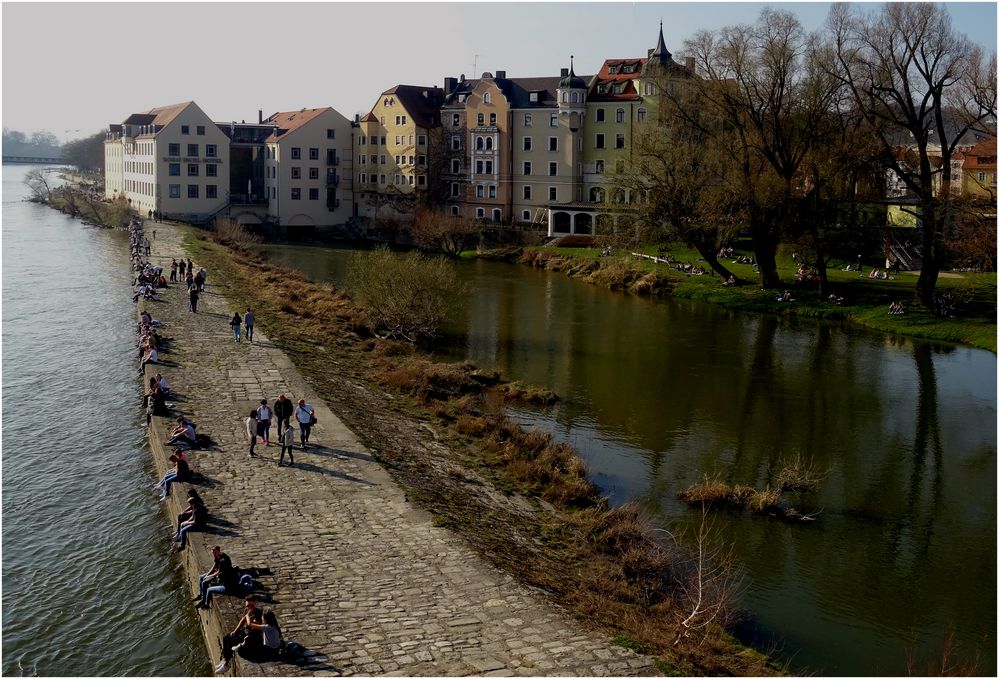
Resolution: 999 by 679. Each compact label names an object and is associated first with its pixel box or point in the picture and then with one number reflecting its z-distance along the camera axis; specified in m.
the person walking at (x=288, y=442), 21.62
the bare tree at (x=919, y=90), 43.19
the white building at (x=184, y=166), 83.50
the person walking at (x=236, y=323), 34.59
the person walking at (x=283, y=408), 22.33
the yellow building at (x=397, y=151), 82.69
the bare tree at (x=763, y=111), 49.16
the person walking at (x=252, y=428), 22.07
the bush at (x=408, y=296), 39.50
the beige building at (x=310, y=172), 84.31
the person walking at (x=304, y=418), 22.48
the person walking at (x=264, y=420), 22.59
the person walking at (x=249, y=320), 34.69
